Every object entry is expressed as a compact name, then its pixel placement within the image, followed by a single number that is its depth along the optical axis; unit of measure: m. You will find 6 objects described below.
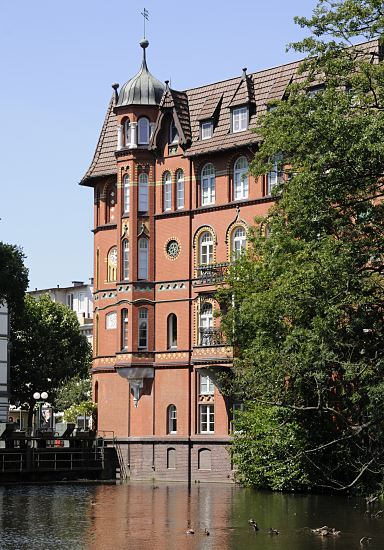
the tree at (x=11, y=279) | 73.69
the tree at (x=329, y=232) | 42.59
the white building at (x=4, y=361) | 97.25
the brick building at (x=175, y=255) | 67.88
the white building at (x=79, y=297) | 130.75
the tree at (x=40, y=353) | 103.38
